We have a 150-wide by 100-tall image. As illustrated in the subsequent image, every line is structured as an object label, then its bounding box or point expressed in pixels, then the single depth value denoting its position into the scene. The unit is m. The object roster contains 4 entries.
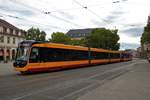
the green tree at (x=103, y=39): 41.81
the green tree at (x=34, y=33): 45.63
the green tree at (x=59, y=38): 45.32
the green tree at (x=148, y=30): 22.59
